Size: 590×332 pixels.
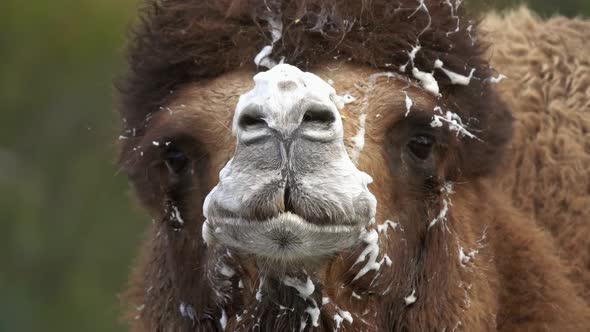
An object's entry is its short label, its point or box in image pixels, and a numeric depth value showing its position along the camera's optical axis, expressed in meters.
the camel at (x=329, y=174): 7.98
